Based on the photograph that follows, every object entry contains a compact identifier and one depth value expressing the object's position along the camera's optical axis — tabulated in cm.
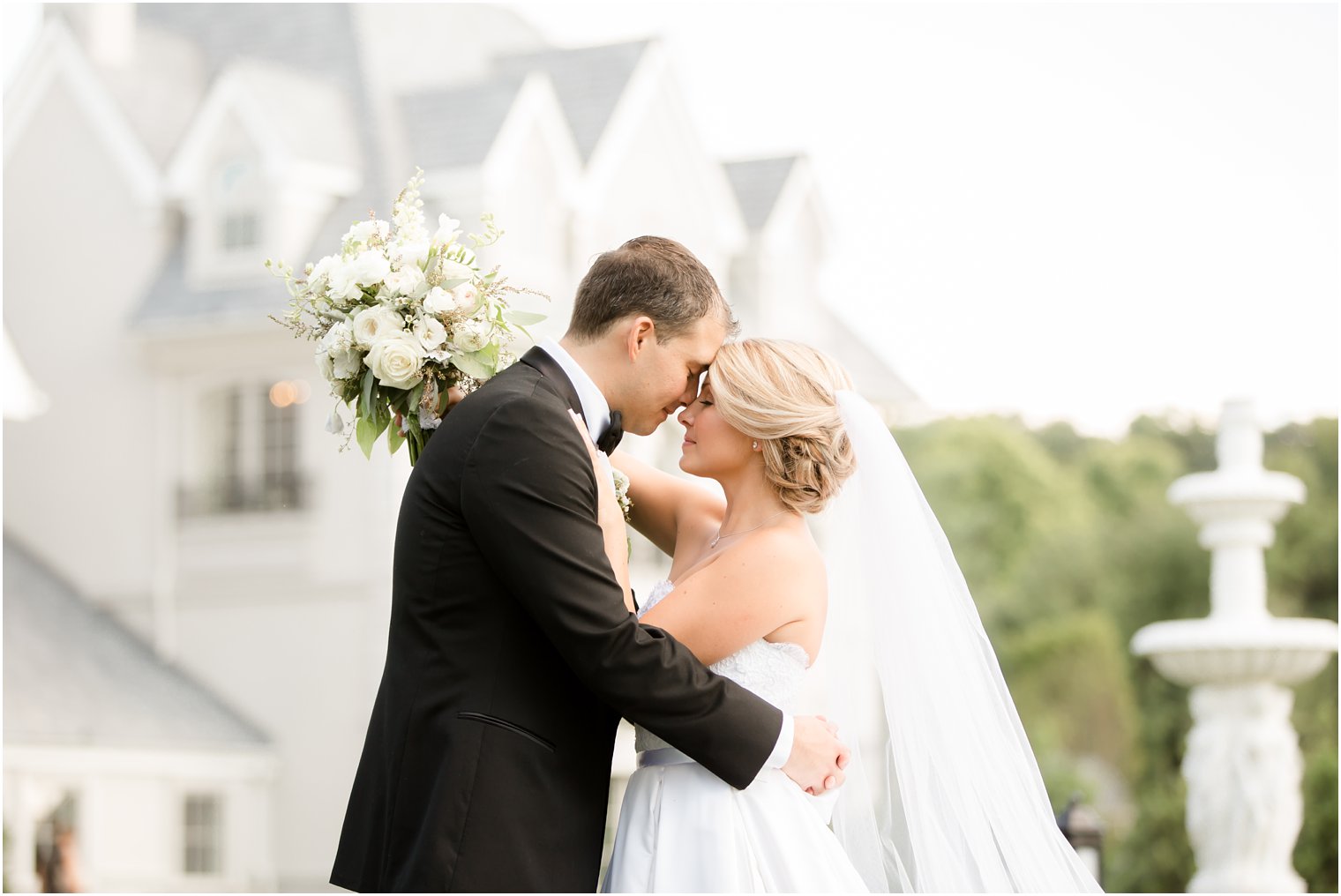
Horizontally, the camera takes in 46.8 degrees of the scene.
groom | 310
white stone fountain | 1100
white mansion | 1792
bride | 349
